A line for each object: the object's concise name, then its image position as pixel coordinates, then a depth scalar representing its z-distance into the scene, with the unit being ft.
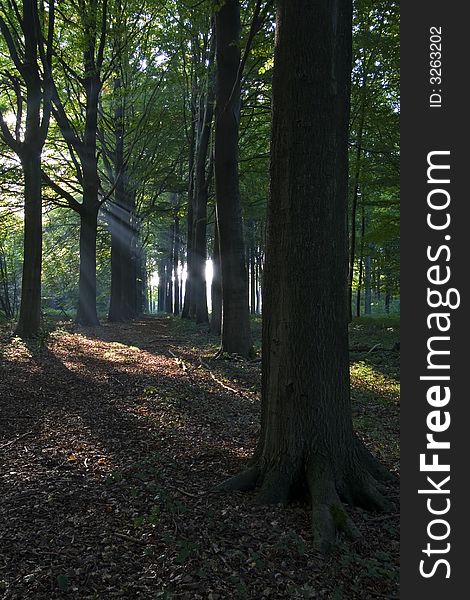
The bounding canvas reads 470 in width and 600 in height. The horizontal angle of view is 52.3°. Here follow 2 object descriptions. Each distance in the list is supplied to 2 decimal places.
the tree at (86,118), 41.65
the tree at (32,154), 37.81
